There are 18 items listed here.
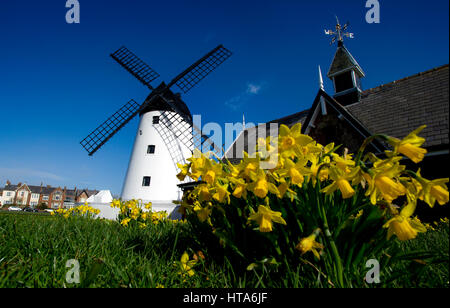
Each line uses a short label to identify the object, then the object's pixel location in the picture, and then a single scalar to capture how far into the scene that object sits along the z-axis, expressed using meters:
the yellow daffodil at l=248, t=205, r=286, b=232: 1.11
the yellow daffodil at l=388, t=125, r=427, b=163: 1.02
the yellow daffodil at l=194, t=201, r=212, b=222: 1.48
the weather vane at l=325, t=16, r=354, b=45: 12.14
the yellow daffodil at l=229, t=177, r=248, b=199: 1.20
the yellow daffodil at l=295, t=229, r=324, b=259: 1.03
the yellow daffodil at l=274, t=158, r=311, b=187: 1.13
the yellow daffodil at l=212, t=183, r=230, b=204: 1.30
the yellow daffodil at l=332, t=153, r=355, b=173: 1.10
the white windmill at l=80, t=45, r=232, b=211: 15.30
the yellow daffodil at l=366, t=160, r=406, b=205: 0.98
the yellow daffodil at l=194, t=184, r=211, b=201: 1.36
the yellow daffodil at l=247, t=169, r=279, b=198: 1.11
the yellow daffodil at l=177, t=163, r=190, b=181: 1.54
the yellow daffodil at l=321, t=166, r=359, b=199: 1.01
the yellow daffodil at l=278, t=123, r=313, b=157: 1.19
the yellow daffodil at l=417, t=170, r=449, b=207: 0.95
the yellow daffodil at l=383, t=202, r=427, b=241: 0.95
